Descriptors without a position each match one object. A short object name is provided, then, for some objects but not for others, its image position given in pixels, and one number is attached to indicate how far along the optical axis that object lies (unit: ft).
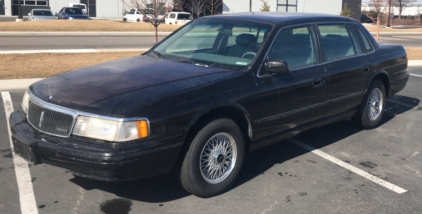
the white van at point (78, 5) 161.27
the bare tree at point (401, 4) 182.82
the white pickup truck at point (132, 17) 140.97
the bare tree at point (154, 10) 50.78
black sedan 12.79
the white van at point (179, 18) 127.03
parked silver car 121.19
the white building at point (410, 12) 229.41
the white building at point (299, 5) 162.30
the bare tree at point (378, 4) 83.71
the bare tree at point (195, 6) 125.02
